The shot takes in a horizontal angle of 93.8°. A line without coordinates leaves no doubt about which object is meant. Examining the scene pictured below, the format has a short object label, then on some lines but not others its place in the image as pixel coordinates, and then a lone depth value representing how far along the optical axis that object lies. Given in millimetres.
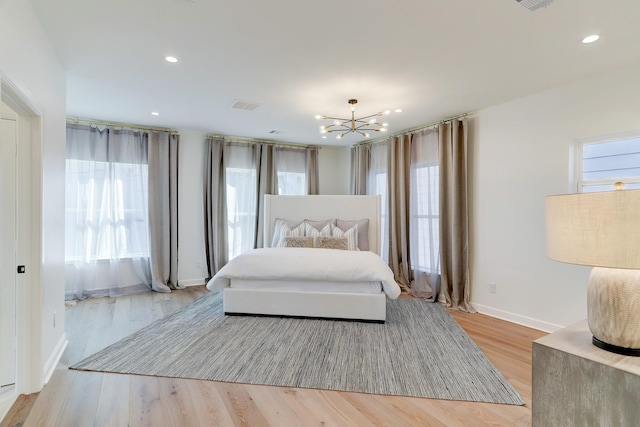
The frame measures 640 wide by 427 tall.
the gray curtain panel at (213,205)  5059
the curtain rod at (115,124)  4223
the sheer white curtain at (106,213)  4234
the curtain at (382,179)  5215
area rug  2205
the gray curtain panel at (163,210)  4633
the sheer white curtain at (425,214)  4328
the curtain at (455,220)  3902
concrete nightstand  1038
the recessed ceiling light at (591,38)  2180
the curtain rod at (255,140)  5246
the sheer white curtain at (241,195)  5301
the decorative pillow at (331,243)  4254
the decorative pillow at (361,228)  4664
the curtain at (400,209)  4723
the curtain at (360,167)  5602
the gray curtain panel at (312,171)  5926
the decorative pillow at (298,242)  4352
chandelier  4123
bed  3320
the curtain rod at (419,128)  3988
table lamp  977
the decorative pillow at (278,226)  4836
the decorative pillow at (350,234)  4461
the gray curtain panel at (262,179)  5387
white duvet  3293
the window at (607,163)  2719
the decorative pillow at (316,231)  4629
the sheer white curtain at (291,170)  5742
